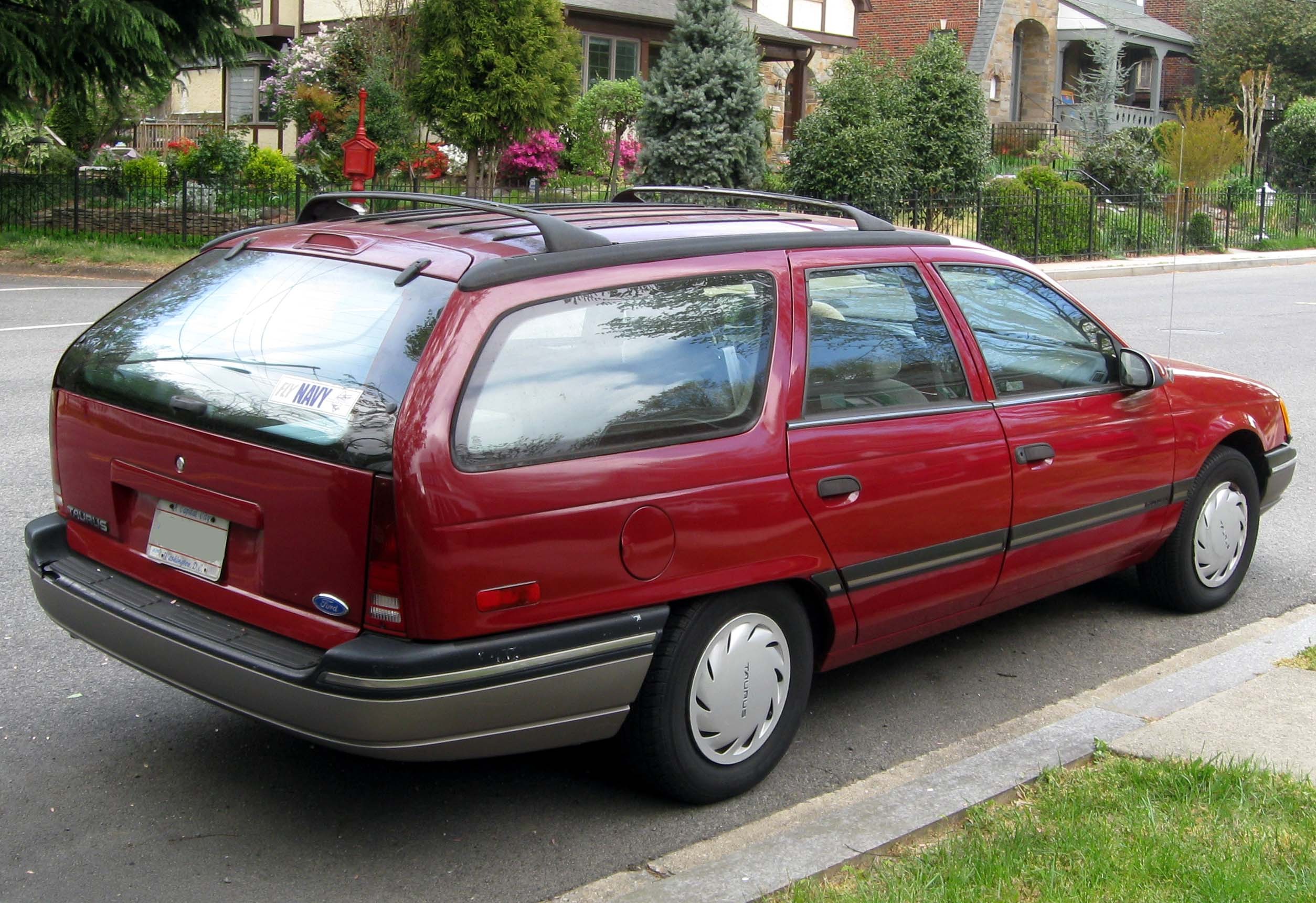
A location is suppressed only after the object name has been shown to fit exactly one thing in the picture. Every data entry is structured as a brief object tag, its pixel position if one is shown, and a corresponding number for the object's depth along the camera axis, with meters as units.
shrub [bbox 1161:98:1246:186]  30.41
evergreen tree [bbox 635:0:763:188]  23.00
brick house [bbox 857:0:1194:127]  43.78
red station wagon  3.29
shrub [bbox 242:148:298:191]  21.59
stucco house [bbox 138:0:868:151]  30.81
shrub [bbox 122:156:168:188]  21.59
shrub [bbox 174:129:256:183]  21.75
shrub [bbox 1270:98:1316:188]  37.72
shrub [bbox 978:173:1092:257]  25.58
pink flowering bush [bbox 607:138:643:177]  29.27
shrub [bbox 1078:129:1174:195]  30.20
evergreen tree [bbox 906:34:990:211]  25.06
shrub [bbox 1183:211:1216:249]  30.08
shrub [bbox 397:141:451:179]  26.59
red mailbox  20.22
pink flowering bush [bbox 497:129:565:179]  26.69
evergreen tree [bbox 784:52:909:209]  23.00
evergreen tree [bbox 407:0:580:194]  22.25
